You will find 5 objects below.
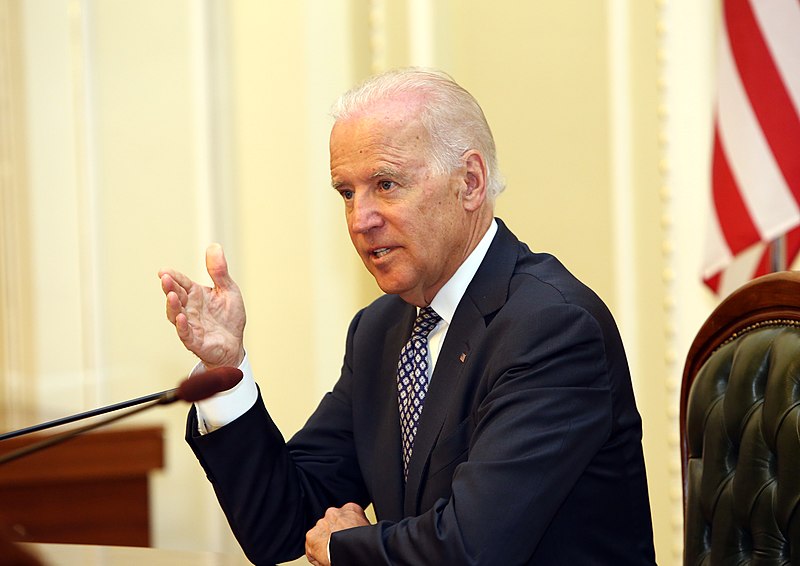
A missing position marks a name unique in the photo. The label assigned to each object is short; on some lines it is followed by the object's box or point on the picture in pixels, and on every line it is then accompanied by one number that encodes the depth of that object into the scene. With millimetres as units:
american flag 6916
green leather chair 6184
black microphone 6108
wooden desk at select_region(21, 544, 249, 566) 6360
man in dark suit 6289
